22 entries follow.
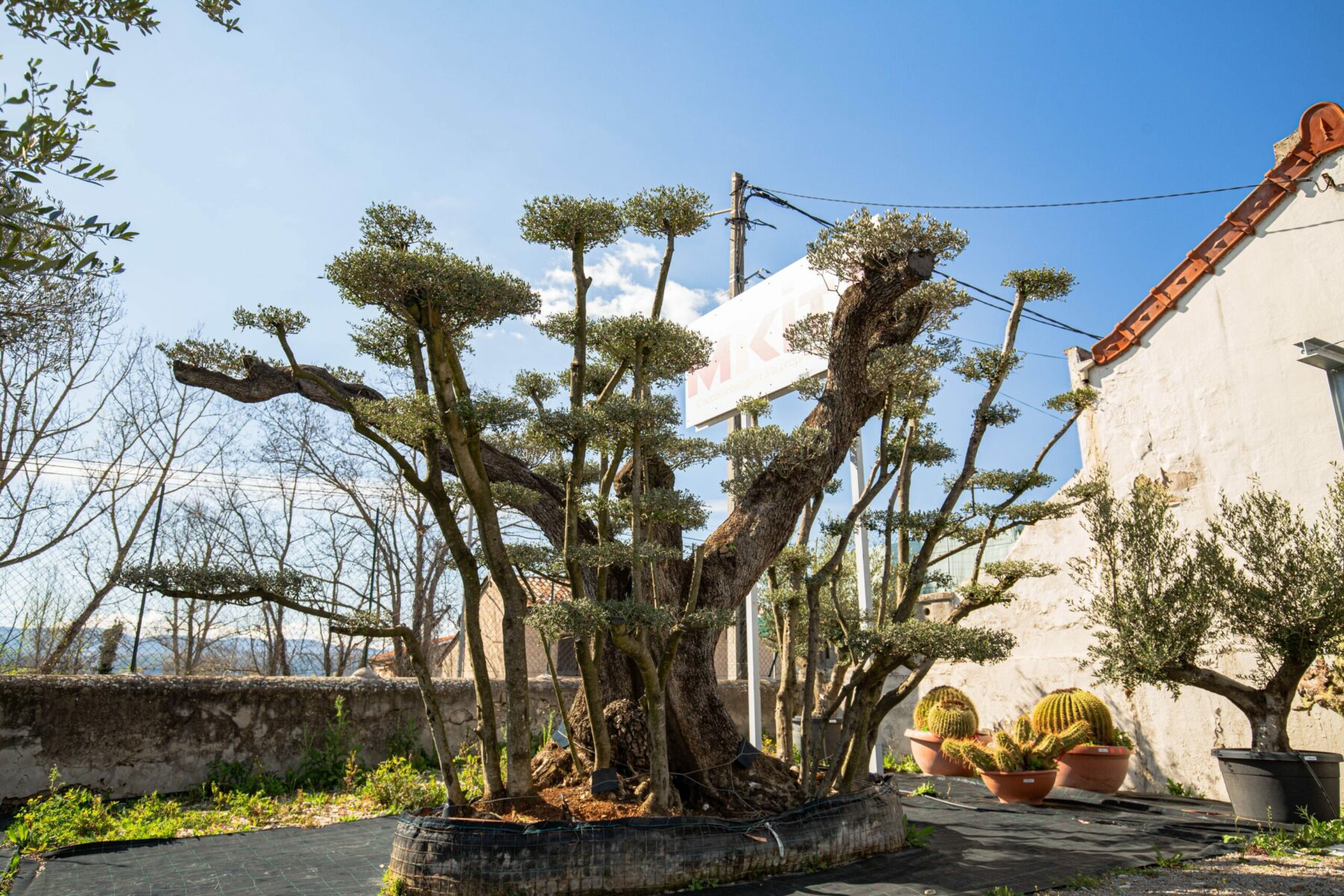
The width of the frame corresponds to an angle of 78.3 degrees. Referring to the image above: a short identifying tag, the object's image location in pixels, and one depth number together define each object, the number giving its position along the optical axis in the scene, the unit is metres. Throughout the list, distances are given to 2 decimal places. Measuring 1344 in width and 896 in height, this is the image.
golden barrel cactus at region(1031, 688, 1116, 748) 7.04
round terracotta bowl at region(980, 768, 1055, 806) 6.14
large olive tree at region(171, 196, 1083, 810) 4.04
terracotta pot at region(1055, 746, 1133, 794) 6.66
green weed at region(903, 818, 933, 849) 4.54
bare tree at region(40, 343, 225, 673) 9.49
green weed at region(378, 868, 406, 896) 3.53
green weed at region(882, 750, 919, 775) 8.11
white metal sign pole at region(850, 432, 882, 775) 6.38
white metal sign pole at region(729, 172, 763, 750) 7.13
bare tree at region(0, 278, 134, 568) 8.78
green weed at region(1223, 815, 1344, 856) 4.49
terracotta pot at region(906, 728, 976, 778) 7.56
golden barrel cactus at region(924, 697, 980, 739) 7.50
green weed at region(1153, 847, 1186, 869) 4.23
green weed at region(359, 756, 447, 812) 5.80
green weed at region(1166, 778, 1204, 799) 6.70
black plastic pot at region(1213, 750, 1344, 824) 5.14
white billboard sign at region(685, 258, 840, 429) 7.30
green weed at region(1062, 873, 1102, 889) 3.82
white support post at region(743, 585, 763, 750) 7.04
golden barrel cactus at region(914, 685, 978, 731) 8.19
